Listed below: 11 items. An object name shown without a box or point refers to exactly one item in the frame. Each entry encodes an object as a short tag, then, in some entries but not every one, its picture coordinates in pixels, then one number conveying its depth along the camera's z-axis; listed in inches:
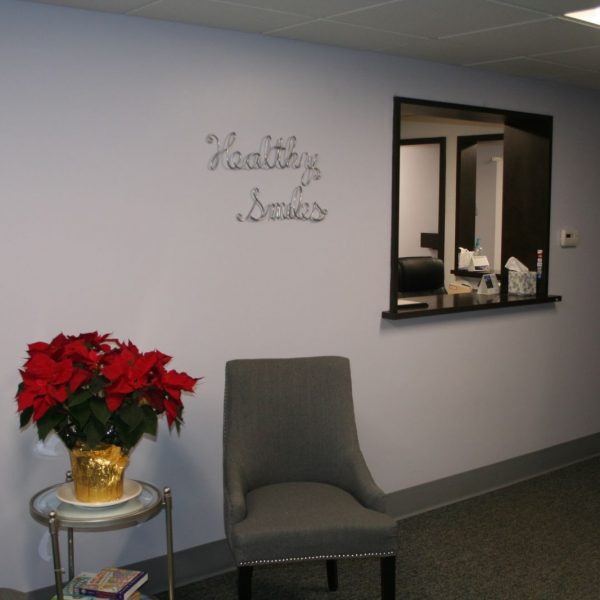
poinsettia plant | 98.2
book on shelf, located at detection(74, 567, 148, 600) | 106.7
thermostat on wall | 196.2
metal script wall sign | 135.8
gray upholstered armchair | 115.3
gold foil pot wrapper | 102.8
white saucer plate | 103.4
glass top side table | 100.2
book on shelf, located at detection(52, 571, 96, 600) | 106.5
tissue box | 191.9
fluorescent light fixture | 121.3
